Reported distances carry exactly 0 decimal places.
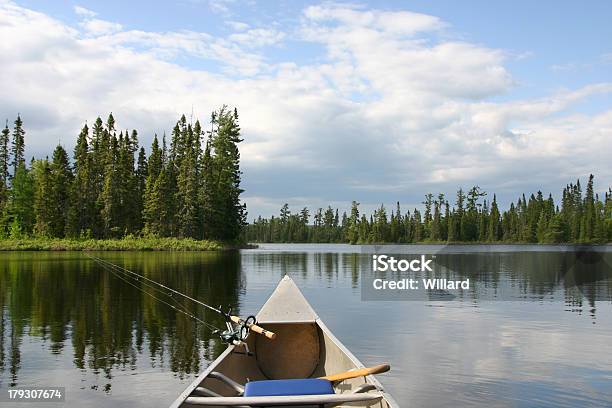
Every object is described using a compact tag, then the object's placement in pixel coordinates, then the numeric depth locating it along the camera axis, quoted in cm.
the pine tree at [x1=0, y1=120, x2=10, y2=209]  9781
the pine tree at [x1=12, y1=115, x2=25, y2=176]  10369
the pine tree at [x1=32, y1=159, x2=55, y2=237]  8650
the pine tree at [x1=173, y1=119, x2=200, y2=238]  9181
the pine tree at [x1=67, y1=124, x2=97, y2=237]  8931
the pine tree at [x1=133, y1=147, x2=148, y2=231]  9656
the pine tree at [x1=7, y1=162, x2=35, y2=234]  9006
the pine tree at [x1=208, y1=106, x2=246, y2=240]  9531
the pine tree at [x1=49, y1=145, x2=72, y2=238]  8744
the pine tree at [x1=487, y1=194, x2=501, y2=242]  17425
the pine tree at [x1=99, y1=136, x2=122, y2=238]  9169
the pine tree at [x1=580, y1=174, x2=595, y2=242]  16438
